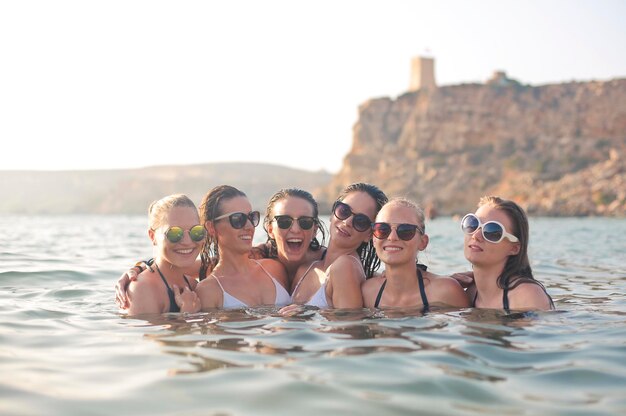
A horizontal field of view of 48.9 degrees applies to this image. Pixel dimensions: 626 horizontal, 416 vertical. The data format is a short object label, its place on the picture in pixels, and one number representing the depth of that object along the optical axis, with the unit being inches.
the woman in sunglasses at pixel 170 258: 229.5
